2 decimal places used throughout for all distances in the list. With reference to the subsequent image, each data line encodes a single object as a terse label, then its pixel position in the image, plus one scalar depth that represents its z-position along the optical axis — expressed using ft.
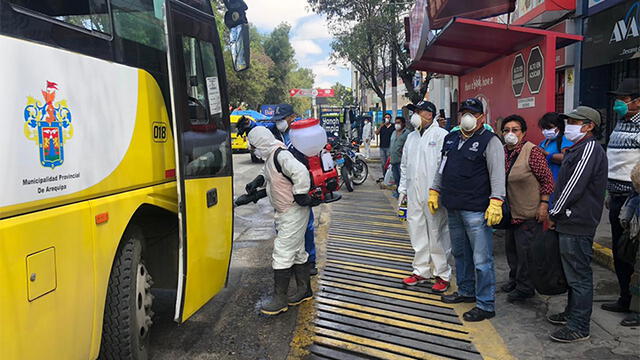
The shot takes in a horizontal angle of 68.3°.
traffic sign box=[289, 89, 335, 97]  162.91
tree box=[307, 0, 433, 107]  48.55
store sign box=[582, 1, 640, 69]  24.48
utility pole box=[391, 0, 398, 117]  49.14
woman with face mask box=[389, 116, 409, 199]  32.01
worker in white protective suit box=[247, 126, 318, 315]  13.14
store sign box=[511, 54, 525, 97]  18.08
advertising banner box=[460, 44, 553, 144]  16.83
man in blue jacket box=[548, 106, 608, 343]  10.93
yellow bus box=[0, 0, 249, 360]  6.38
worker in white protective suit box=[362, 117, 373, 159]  62.49
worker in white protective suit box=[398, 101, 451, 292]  14.87
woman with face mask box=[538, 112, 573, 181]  16.05
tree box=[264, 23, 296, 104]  155.94
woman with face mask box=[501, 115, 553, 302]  12.80
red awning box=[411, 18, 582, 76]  16.62
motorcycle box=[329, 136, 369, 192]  36.99
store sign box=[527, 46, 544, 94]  16.55
